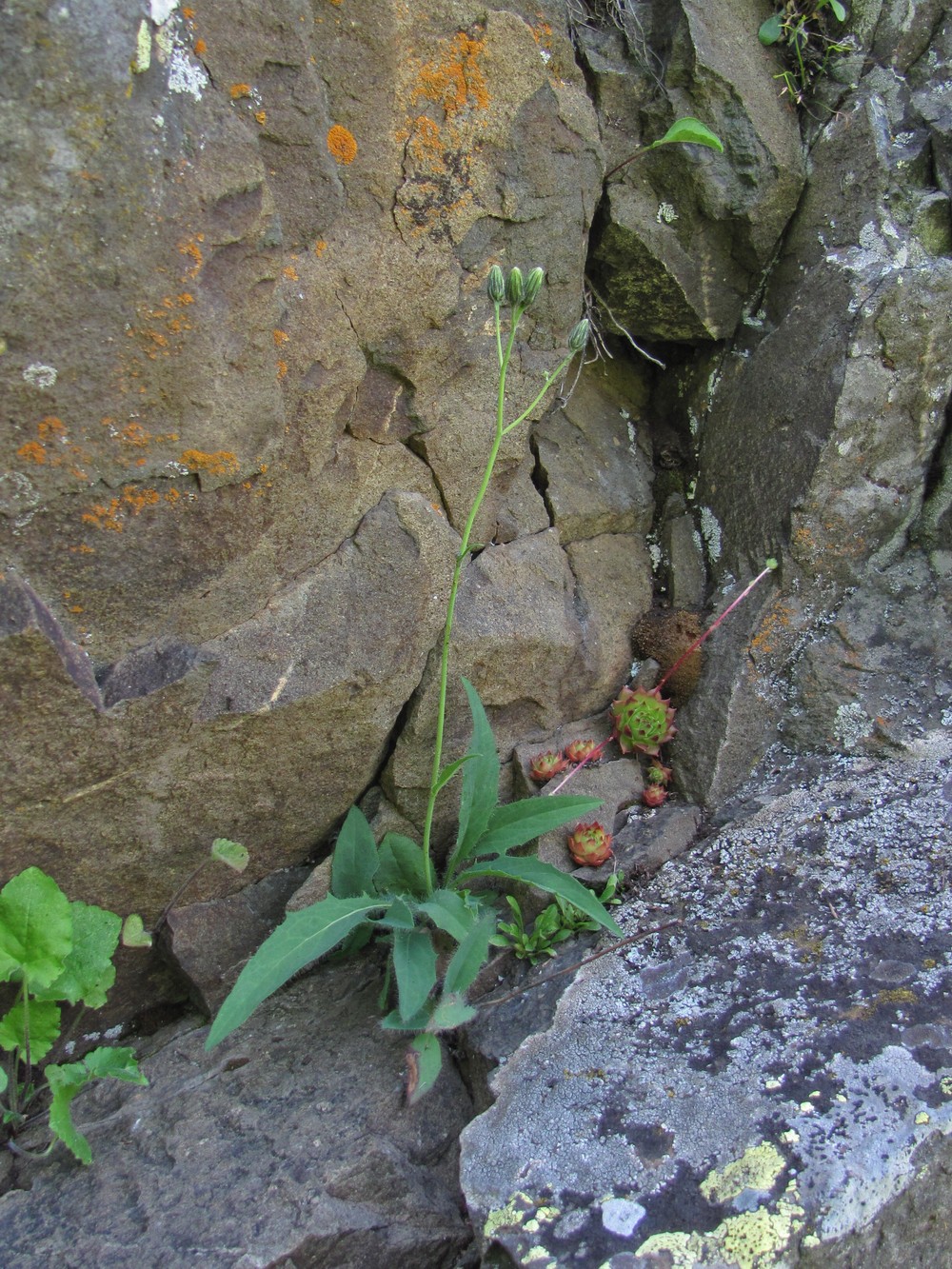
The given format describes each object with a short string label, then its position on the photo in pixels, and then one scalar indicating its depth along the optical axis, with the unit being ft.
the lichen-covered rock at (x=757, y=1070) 1.16
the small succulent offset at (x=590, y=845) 1.63
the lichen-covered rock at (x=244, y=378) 1.29
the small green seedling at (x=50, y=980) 1.32
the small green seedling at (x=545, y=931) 1.55
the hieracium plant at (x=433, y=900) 1.34
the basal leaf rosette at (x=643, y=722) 1.76
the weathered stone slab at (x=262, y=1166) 1.26
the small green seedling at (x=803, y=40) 1.82
